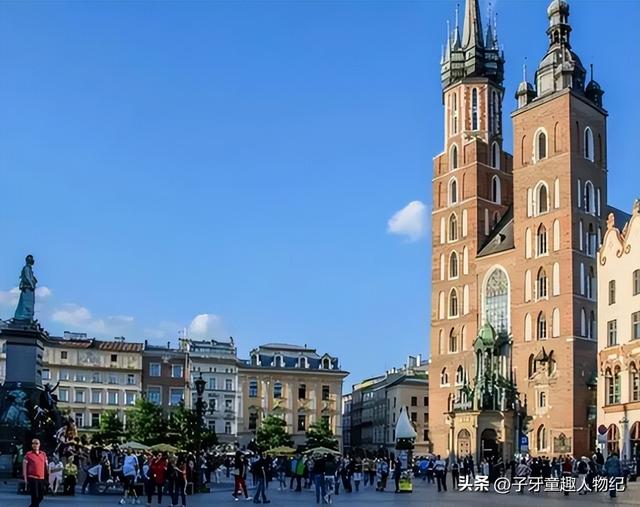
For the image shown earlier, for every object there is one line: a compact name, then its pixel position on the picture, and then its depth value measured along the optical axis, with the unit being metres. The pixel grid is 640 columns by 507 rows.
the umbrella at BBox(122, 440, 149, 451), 51.47
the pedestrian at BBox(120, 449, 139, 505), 30.81
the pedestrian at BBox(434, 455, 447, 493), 43.89
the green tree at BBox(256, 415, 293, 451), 97.44
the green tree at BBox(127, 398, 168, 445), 82.87
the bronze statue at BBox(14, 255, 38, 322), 36.94
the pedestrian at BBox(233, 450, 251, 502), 31.64
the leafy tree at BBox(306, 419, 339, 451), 100.19
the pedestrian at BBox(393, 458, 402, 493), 41.19
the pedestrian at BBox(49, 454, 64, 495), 29.66
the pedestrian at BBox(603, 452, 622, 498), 35.34
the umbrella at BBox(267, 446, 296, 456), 57.88
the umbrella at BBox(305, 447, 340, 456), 43.72
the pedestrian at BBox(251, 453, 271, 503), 29.95
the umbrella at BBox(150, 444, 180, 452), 46.03
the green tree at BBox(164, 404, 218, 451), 73.06
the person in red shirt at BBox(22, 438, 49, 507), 17.36
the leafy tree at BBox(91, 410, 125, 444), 90.19
